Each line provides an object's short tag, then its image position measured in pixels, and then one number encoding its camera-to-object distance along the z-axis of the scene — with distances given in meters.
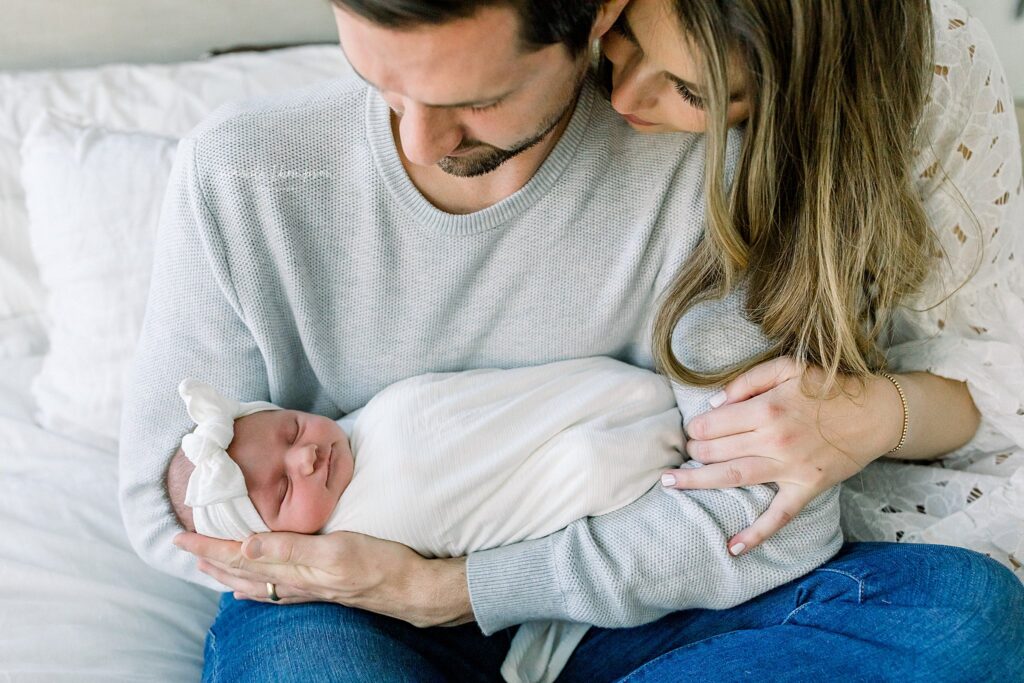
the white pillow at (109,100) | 1.62
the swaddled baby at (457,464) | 1.17
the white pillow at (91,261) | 1.51
